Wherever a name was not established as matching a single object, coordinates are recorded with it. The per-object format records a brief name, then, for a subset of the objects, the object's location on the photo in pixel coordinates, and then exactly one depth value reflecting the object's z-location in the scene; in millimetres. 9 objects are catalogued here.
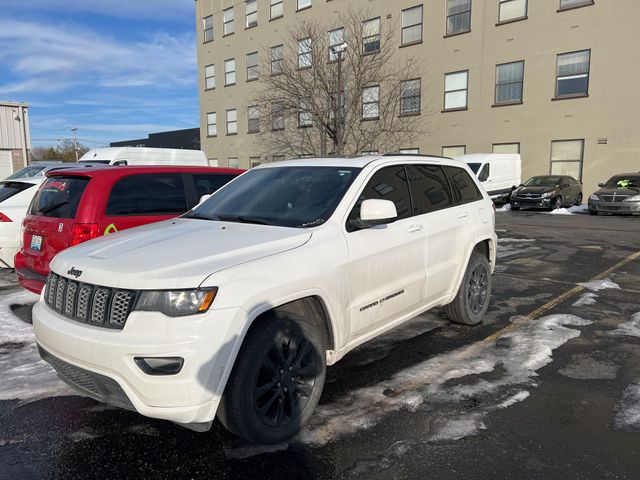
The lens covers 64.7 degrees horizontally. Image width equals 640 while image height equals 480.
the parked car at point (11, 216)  7266
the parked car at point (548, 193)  19547
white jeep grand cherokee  2676
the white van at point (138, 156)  15148
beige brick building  20078
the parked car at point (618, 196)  16984
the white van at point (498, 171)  19969
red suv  5062
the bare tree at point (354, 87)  25562
